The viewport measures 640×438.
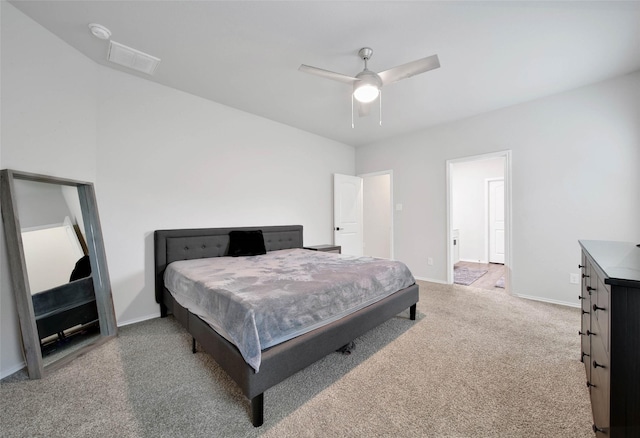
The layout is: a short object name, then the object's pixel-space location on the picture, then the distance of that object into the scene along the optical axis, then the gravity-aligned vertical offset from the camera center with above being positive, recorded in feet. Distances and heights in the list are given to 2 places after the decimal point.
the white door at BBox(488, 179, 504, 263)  19.30 -2.23
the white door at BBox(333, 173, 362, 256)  16.52 -0.78
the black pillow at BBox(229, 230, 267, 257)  10.96 -1.66
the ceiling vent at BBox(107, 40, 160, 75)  7.56 +5.11
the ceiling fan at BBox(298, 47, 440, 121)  6.56 +3.54
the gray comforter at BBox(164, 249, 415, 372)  4.83 -2.20
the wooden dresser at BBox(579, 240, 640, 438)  2.88 -2.07
